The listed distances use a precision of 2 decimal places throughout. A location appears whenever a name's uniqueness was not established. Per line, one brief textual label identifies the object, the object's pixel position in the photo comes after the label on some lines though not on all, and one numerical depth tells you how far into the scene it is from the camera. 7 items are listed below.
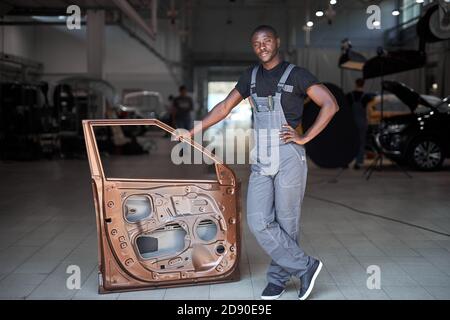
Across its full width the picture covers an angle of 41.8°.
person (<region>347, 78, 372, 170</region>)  11.06
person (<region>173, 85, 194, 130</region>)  14.60
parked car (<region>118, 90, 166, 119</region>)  27.90
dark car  10.93
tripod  10.20
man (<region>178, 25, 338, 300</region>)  3.51
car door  3.64
